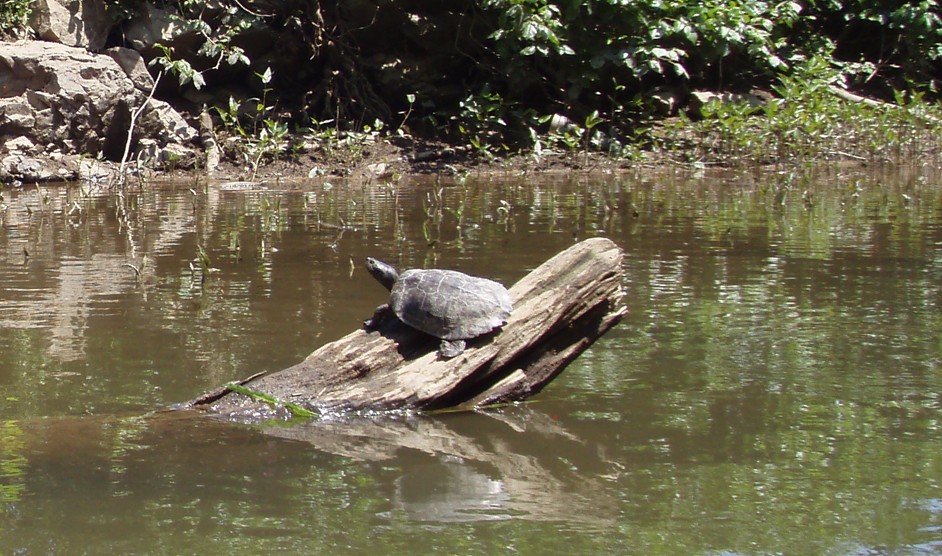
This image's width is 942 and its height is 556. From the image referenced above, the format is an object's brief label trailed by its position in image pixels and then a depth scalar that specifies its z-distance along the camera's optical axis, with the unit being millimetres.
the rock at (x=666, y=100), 14180
